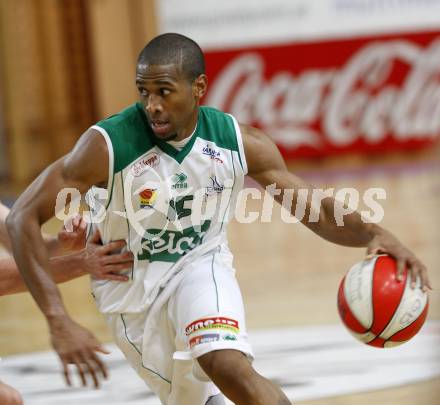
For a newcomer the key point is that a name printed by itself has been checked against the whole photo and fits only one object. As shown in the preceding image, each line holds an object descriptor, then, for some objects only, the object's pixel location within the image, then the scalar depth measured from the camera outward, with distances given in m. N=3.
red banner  29.61
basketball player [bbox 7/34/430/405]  7.70
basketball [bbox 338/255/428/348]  7.91
